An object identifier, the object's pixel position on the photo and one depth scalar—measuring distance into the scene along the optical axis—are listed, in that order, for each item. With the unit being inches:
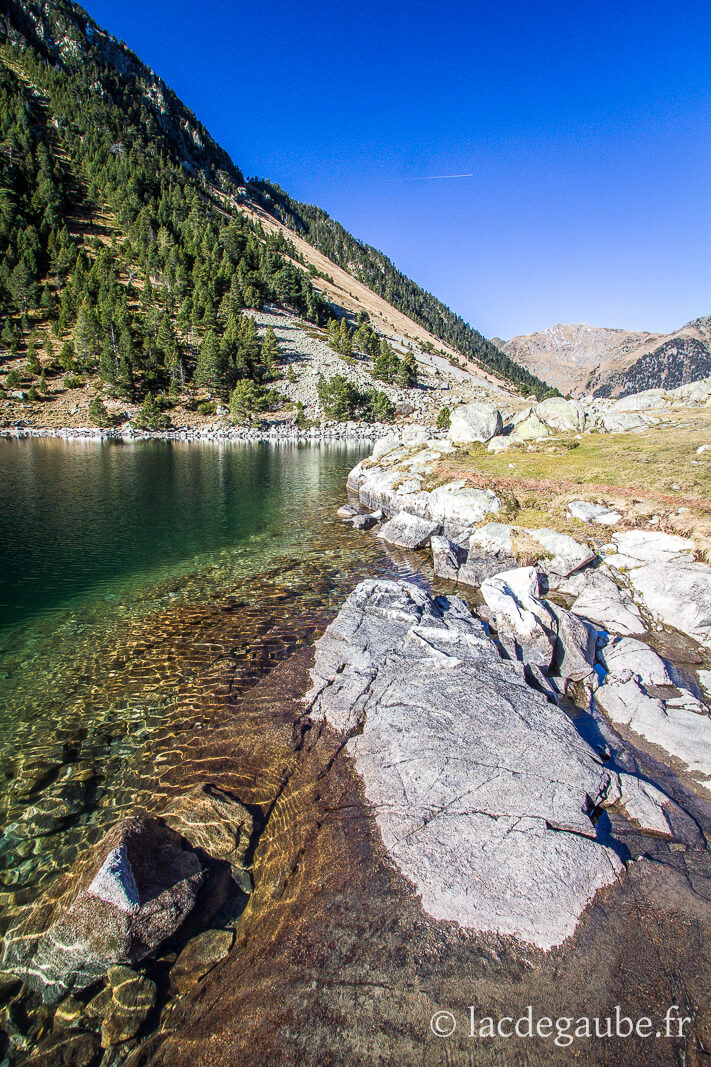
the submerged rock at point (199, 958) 226.2
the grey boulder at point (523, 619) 505.4
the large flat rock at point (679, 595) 573.9
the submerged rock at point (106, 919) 227.3
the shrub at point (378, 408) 4222.4
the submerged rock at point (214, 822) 292.4
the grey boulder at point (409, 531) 991.6
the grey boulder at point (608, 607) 589.6
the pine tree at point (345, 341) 5137.8
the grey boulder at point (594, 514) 797.2
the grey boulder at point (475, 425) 1675.7
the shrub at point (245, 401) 3713.1
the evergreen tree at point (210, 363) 3806.6
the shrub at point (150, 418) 3462.1
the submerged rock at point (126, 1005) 206.5
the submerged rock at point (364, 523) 1130.7
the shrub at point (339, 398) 4045.3
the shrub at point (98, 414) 3326.8
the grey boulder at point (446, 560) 828.0
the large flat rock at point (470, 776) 244.4
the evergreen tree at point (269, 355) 4320.9
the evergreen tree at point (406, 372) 4987.7
